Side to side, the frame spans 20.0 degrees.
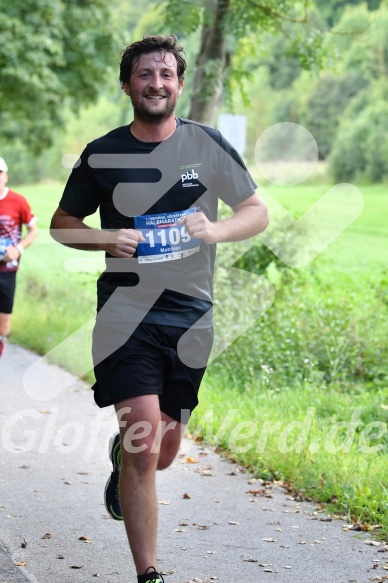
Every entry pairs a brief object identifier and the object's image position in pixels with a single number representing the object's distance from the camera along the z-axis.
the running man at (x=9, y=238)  10.14
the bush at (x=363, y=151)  51.91
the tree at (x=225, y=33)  10.73
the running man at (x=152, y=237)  4.54
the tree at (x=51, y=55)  26.62
